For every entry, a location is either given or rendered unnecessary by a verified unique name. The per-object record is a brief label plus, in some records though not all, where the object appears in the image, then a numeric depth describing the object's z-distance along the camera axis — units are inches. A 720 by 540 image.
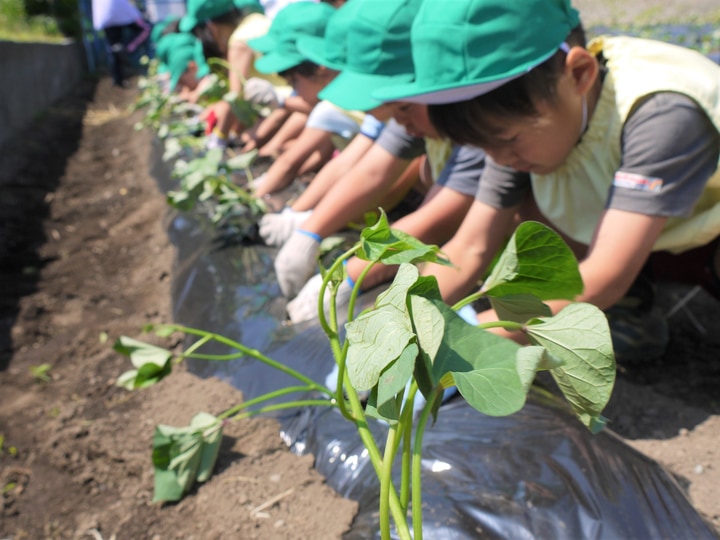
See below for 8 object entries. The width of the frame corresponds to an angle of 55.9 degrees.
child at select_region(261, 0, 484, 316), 63.6
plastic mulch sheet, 39.0
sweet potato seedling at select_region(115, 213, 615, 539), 22.2
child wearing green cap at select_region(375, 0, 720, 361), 46.2
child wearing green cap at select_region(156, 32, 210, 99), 206.1
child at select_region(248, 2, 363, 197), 103.8
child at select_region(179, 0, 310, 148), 150.2
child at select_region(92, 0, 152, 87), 443.2
